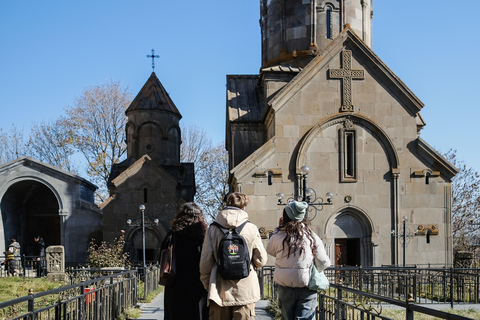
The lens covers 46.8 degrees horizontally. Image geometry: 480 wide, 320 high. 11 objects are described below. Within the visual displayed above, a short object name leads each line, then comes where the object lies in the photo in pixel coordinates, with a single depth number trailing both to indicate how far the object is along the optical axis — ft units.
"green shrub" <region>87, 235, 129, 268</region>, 51.57
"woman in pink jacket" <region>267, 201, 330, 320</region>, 17.99
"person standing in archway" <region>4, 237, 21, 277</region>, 68.45
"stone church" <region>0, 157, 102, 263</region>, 75.87
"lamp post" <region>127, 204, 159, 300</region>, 66.38
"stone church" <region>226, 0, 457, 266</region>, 59.11
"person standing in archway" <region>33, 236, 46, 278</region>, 70.38
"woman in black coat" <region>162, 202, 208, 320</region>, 18.67
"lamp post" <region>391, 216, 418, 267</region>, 58.34
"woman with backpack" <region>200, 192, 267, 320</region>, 17.35
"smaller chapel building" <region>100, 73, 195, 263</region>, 72.33
